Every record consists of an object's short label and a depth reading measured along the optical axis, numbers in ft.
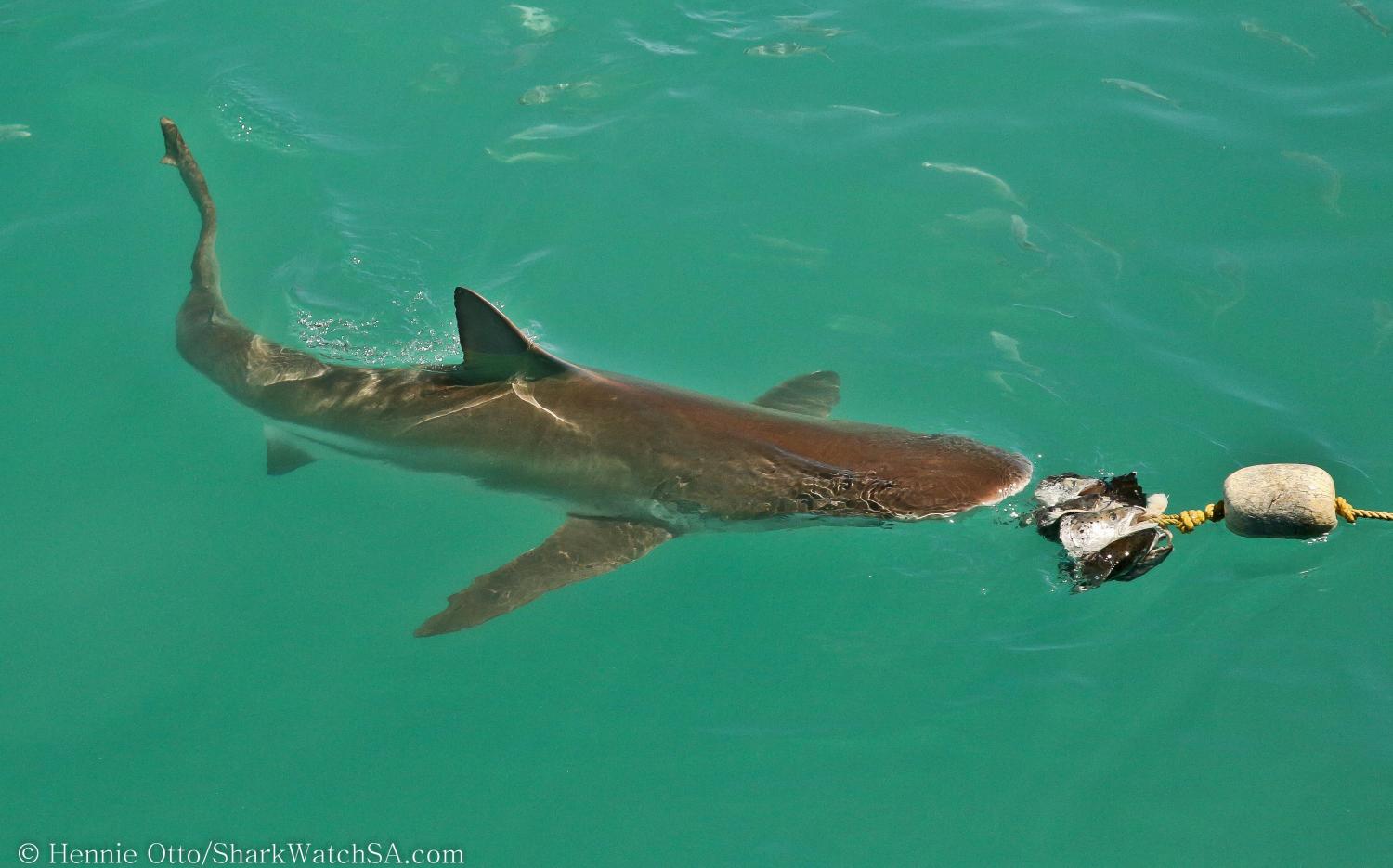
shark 21.42
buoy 17.52
